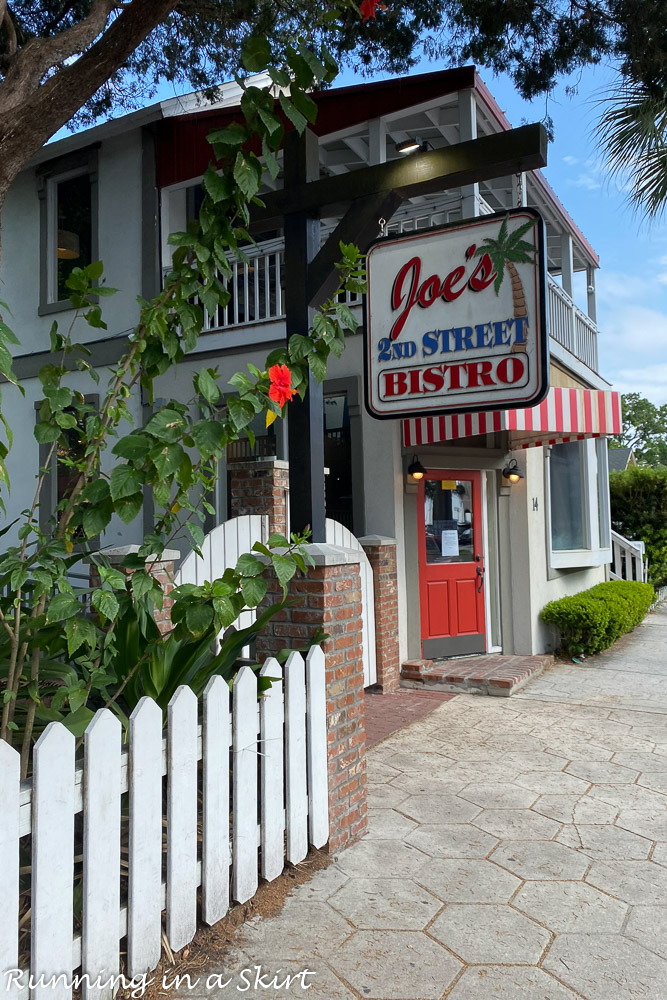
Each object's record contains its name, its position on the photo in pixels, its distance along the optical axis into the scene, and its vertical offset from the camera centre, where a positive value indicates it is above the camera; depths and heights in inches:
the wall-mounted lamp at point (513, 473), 331.2 +25.9
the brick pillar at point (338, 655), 139.7 -23.4
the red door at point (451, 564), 315.0 -13.9
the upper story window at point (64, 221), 418.0 +180.6
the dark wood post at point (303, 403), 149.3 +26.6
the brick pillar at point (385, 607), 276.1 -27.7
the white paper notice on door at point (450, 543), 322.3 -4.7
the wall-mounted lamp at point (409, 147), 319.4 +171.3
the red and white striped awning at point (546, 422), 275.6 +42.3
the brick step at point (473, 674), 277.0 -55.3
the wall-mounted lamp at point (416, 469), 301.4 +25.9
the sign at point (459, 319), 132.1 +40.3
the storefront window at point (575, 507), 383.9 +12.7
